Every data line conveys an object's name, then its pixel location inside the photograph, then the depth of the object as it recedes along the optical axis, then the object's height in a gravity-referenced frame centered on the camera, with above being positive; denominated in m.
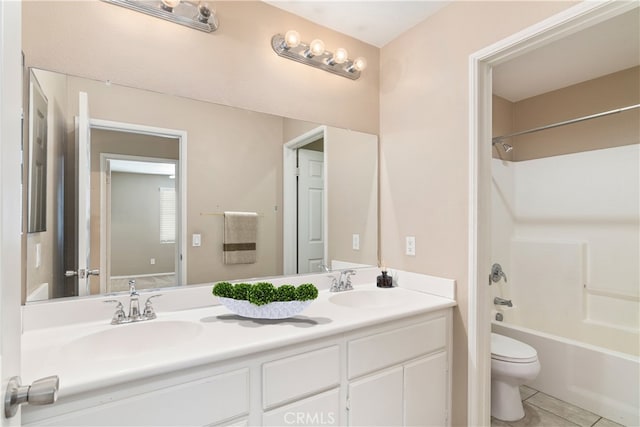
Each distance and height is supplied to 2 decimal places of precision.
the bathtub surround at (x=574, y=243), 2.35 -0.22
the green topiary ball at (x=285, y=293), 1.32 -0.32
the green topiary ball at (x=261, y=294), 1.30 -0.32
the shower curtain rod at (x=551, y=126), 1.93 +0.64
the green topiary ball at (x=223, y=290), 1.35 -0.31
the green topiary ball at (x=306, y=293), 1.33 -0.32
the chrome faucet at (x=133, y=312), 1.30 -0.40
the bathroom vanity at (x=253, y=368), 0.91 -0.52
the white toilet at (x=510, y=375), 1.92 -0.96
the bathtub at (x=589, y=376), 1.94 -1.04
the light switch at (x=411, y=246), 1.98 -0.18
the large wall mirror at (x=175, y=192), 1.32 +0.12
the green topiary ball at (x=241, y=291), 1.33 -0.32
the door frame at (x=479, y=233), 1.64 -0.09
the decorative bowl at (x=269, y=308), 1.31 -0.38
